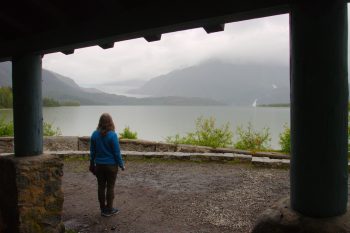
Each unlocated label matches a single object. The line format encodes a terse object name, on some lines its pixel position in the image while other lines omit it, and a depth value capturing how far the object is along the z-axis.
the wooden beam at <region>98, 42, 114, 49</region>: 3.81
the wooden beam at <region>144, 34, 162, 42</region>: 3.42
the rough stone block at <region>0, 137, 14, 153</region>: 12.66
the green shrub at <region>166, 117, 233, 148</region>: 13.41
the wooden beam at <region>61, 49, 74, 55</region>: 4.13
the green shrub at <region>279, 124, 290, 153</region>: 11.45
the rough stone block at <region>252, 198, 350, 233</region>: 2.26
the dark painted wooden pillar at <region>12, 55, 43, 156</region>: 4.28
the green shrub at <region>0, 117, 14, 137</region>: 14.34
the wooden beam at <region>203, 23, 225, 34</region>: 3.03
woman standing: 5.26
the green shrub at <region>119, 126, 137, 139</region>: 14.09
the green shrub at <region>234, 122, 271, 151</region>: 12.95
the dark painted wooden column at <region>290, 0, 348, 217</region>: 2.23
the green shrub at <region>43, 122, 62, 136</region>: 15.69
